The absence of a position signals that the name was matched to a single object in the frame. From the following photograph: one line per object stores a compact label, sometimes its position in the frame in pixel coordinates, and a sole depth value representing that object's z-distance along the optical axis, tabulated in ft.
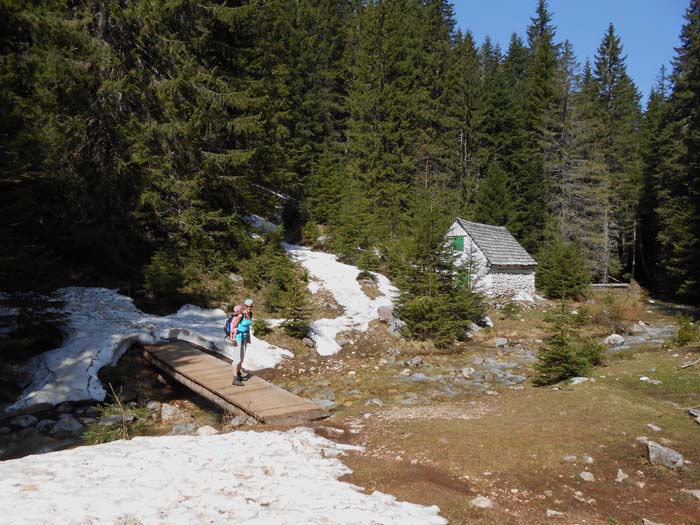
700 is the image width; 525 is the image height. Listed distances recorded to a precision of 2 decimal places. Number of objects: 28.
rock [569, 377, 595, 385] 33.06
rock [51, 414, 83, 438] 27.27
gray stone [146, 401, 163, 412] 31.63
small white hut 92.99
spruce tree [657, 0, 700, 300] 89.40
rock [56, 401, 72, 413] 30.03
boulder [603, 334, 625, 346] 57.98
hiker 31.96
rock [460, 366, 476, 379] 44.05
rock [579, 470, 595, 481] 18.45
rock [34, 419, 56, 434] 27.55
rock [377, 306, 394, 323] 63.41
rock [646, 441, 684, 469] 19.52
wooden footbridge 26.66
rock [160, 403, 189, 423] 30.58
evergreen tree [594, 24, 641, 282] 137.18
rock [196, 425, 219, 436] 24.80
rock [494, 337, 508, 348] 60.35
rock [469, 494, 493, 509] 16.16
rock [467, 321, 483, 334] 66.33
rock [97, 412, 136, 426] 27.58
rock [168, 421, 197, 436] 25.98
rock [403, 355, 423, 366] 49.65
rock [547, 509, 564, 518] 15.64
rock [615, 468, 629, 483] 18.51
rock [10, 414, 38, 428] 27.84
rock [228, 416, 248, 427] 26.73
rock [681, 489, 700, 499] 17.30
